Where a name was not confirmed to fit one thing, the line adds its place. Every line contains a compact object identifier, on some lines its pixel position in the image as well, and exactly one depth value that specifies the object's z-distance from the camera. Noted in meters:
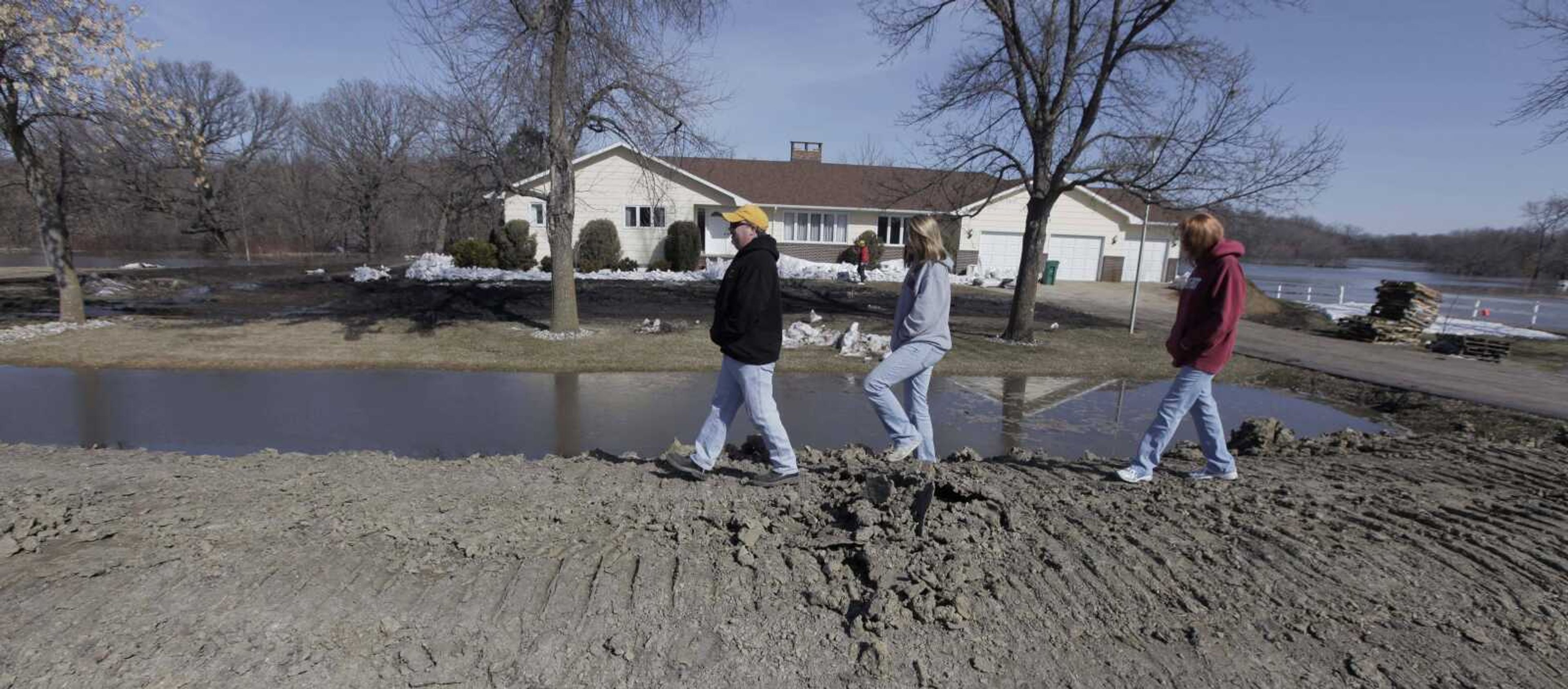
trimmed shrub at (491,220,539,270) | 26.67
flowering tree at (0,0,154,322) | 8.32
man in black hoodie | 4.30
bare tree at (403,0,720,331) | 11.59
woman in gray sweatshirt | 4.63
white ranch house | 28.20
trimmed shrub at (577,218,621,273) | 26.52
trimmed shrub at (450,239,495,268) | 26.25
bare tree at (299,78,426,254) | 49.31
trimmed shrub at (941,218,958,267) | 28.83
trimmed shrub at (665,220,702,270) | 27.08
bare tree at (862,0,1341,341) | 11.53
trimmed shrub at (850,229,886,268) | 30.31
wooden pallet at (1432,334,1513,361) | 13.39
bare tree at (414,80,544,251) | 12.08
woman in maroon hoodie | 4.36
